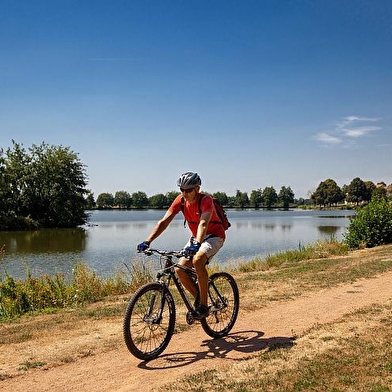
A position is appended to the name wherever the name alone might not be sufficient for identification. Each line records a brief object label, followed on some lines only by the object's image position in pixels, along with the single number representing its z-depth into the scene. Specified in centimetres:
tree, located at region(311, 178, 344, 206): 15875
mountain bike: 509
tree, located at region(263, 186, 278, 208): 19138
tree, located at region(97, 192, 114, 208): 19288
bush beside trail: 2166
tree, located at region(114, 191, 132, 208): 18912
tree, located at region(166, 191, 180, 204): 15799
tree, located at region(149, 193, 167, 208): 18488
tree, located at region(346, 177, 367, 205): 15088
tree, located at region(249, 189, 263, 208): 19362
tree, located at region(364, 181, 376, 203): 15325
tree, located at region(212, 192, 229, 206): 18134
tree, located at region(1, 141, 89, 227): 6147
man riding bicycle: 541
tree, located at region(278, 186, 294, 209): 19288
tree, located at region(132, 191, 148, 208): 18612
